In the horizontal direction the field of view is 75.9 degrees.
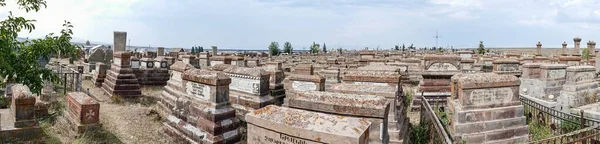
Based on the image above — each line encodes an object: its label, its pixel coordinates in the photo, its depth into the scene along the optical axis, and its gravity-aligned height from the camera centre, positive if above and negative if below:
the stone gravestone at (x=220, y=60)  18.79 -0.05
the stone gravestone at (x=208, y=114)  7.25 -1.08
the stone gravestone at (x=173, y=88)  10.52 -0.87
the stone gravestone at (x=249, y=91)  9.70 -0.82
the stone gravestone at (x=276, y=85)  11.38 -0.79
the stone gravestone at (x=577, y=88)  11.95 -0.82
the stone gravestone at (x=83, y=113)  7.77 -1.16
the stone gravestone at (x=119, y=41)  15.57 +0.70
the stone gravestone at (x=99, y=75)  14.81 -0.68
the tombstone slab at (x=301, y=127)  3.50 -0.65
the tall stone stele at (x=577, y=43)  31.73 +1.65
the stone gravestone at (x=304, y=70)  15.89 -0.42
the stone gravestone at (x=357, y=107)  5.27 -0.65
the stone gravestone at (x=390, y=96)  7.31 -0.69
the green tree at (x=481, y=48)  45.56 +1.61
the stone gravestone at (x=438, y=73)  12.02 -0.37
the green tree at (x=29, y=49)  5.03 +0.10
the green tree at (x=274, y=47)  52.25 +1.74
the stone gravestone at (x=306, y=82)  10.75 -0.65
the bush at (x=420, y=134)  8.41 -1.63
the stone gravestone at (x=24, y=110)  7.09 -0.99
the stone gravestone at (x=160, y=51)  25.80 +0.48
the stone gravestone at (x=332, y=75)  16.64 -0.65
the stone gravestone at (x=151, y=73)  15.69 -0.62
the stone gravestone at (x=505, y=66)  16.36 -0.17
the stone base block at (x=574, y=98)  11.91 -1.11
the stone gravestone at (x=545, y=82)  12.35 -0.63
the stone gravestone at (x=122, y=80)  12.80 -0.76
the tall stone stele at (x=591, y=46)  30.14 +1.37
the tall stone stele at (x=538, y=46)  35.45 +1.53
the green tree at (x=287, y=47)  58.29 +1.92
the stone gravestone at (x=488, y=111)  7.68 -1.00
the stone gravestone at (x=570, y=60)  17.83 +0.13
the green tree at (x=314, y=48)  62.69 +1.97
